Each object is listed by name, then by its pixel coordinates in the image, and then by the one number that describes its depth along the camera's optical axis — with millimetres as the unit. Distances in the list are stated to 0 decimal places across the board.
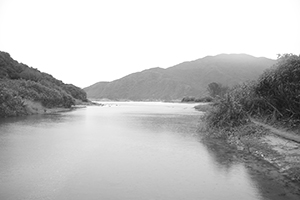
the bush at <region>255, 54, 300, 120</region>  15768
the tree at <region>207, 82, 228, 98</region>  114125
